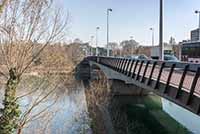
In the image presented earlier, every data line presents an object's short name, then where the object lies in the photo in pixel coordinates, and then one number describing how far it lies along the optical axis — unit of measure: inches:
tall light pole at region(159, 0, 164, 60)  853.8
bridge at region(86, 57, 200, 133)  527.8
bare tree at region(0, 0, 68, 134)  559.5
